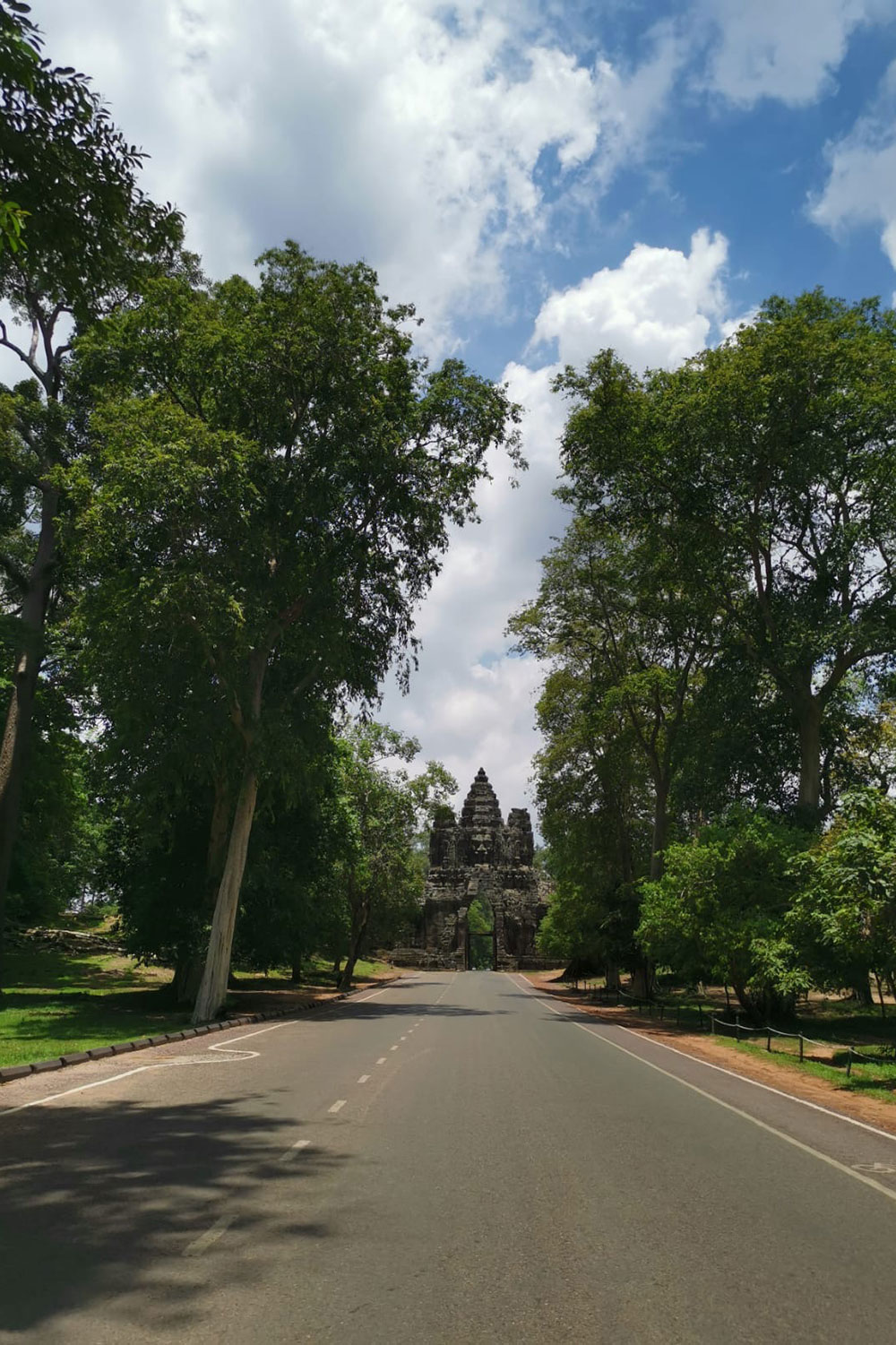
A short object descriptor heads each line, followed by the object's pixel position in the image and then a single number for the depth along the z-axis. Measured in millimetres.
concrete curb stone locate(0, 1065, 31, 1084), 12617
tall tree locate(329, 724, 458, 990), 47406
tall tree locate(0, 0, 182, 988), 8235
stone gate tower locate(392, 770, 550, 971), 82812
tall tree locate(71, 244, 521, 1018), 21734
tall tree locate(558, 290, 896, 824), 26766
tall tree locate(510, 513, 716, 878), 33906
